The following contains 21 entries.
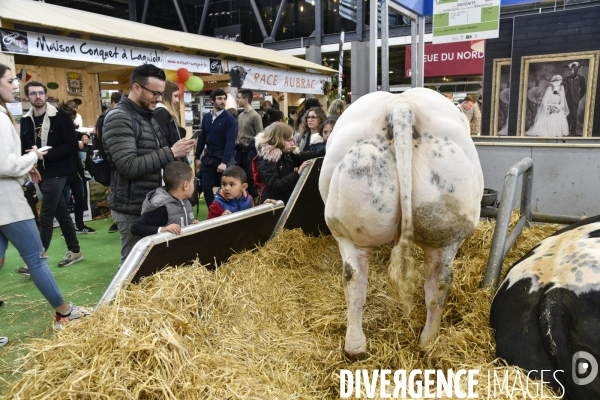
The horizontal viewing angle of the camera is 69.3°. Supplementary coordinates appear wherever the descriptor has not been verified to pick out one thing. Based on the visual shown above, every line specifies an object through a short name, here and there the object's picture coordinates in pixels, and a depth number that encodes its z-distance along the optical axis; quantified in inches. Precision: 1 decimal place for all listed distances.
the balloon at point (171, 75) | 278.3
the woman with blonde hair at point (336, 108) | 206.6
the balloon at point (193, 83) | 274.1
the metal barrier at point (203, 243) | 81.7
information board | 205.5
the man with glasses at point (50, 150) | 161.5
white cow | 68.2
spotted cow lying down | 61.1
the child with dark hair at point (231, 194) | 125.4
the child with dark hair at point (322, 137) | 167.8
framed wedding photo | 243.3
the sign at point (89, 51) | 193.3
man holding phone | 103.2
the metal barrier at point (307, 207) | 127.6
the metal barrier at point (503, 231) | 91.6
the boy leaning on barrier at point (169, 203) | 101.7
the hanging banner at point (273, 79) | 316.8
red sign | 513.7
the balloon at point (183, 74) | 263.3
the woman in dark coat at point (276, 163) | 139.1
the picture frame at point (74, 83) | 323.3
